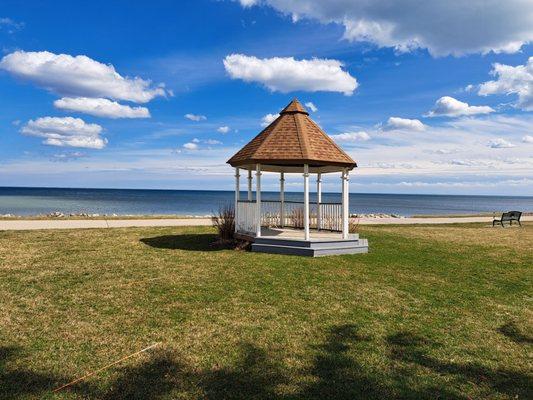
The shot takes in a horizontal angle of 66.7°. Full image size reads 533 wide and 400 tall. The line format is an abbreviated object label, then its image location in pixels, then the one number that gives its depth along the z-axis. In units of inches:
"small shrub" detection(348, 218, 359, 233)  706.6
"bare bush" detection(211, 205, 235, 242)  636.7
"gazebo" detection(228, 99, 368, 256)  534.9
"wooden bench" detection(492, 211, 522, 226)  1017.5
